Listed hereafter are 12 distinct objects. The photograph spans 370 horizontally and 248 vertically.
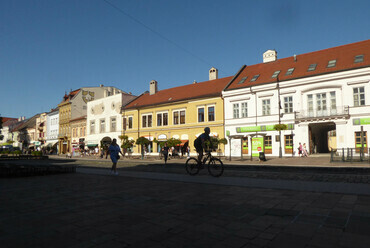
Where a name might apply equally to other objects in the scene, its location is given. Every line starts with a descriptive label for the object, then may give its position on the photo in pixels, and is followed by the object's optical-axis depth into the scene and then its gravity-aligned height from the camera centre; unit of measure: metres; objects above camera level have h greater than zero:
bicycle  10.10 -0.76
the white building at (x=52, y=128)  61.59 +4.66
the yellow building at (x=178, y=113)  34.97 +4.97
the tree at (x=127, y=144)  34.08 +0.36
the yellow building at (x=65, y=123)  57.34 +5.39
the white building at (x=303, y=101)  25.38 +4.84
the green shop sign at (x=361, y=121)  24.73 +2.21
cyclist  10.08 +0.12
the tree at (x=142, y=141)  31.86 +0.68
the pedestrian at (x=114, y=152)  11.98 -0.24
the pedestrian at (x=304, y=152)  26.53 -0.71
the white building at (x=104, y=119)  46.69 +5.24
